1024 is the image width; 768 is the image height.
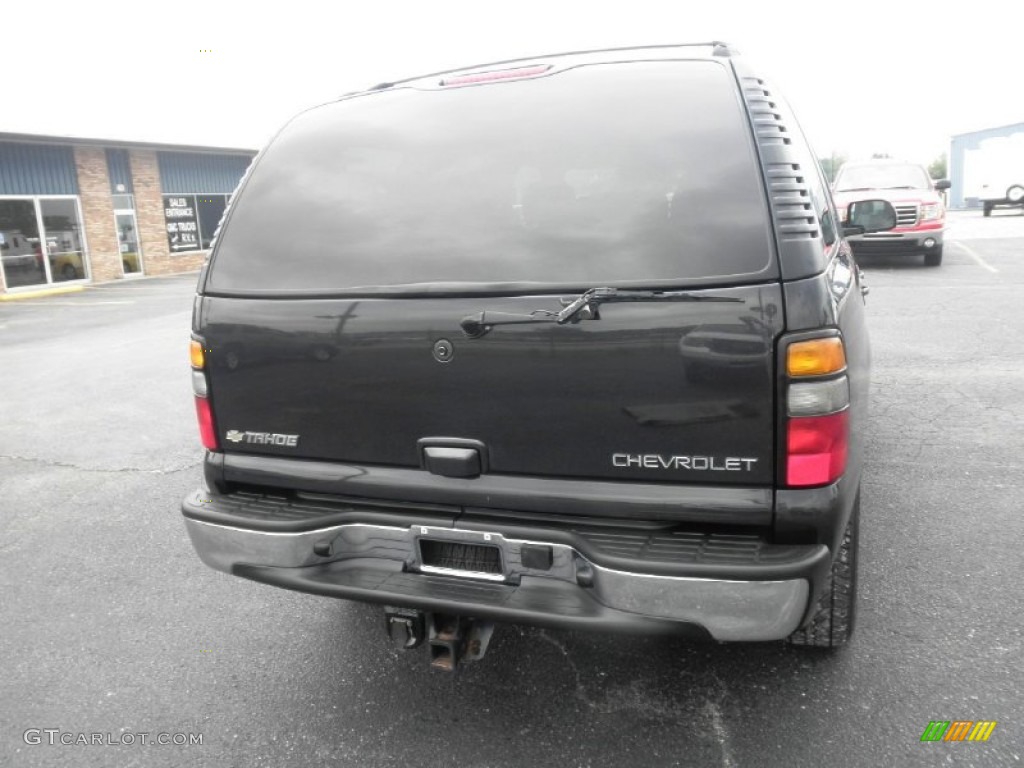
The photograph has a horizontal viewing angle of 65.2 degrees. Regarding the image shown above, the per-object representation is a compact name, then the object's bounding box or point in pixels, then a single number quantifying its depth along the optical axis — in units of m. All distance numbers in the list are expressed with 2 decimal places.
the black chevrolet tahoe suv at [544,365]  2.08
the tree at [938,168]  61.25
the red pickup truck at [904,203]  13.26
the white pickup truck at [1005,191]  31.69
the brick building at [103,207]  20.22
